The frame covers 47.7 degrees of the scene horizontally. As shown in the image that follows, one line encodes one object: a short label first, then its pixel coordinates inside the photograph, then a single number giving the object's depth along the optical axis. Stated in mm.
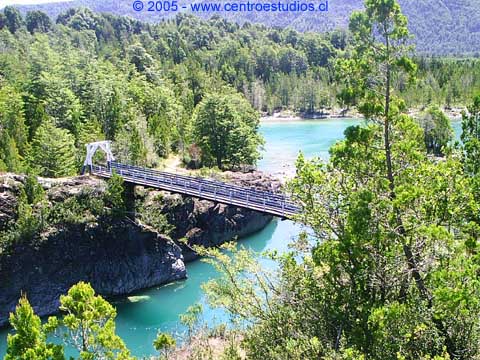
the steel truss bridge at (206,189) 26750
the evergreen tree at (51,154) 36031
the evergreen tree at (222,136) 47562
